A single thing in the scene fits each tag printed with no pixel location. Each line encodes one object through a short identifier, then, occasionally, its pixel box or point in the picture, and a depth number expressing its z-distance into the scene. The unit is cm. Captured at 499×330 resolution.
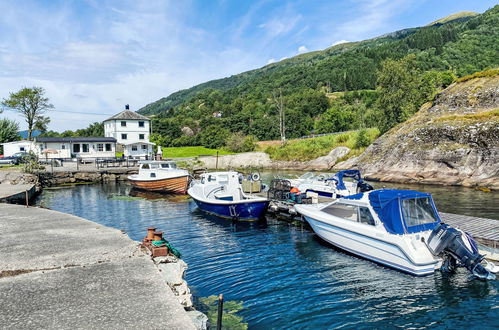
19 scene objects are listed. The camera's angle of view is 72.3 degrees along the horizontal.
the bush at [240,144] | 7288
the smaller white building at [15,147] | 6074
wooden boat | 3316
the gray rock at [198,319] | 662
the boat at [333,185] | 2168
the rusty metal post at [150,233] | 1012
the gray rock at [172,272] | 784
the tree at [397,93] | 5472
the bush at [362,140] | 5564
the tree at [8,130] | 6851
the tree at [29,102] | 7281
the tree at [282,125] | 8106
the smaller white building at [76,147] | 5678
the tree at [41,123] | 7706
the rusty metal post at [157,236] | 996
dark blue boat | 2025
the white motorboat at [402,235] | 1138
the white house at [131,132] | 6131
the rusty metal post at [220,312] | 524
